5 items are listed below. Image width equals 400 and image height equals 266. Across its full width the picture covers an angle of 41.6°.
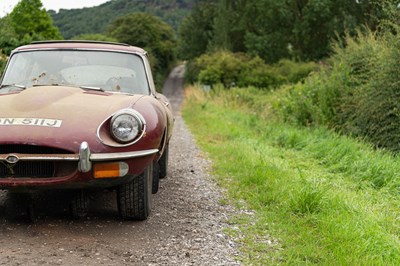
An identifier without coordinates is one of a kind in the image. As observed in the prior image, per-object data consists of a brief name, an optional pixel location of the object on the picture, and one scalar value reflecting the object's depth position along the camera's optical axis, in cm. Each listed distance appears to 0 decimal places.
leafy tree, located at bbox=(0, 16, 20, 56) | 2125
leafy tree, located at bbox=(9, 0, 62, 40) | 5134
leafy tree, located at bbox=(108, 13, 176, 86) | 6206
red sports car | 381
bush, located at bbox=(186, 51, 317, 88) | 3444
